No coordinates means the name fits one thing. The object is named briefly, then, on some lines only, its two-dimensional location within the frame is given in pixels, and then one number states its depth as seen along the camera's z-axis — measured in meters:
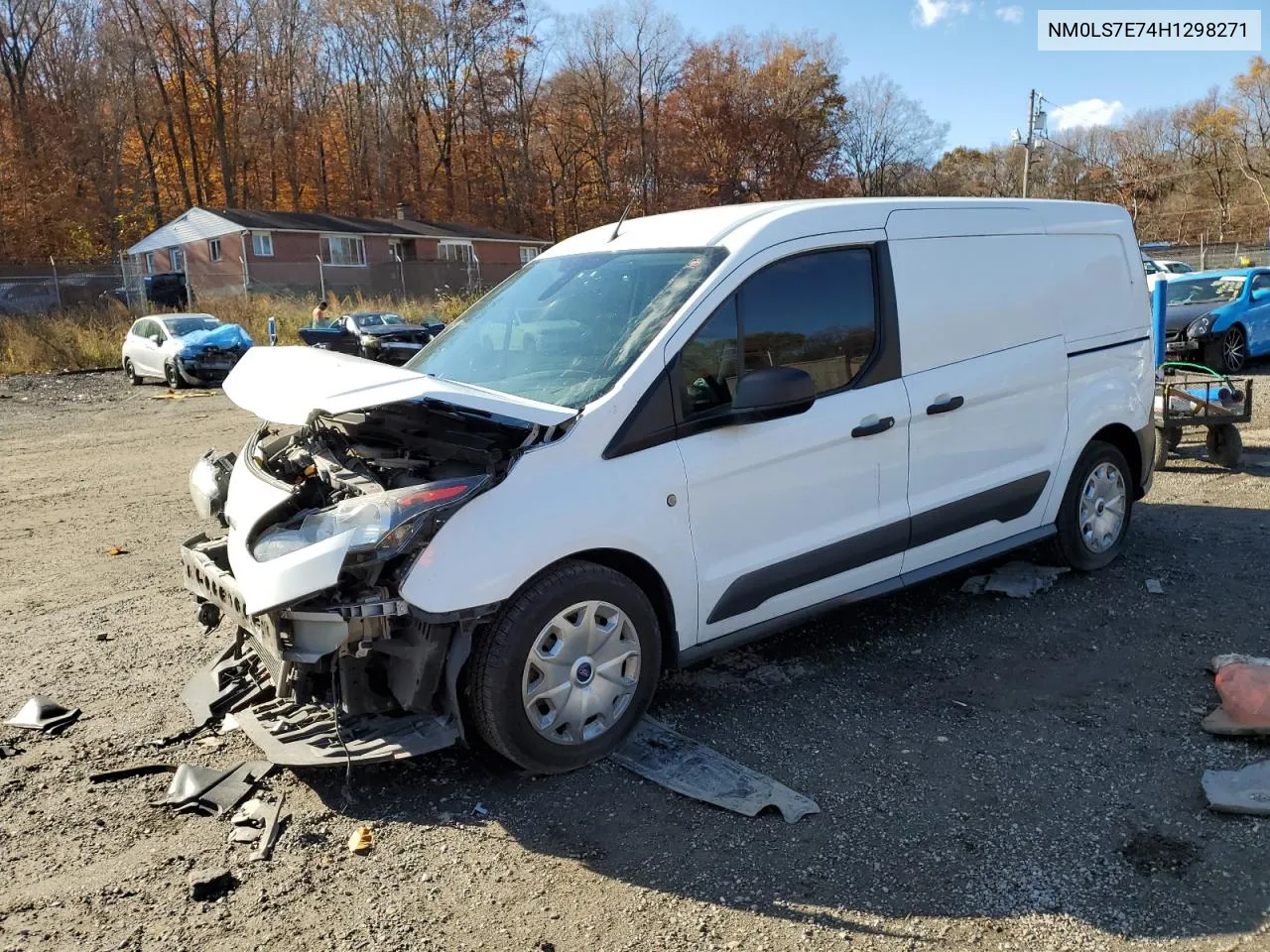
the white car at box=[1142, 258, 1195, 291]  25.80
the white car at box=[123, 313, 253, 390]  20.45
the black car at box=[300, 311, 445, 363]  21.19
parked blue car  15.05
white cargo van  3.30
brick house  38.84
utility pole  39.31
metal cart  8.13
